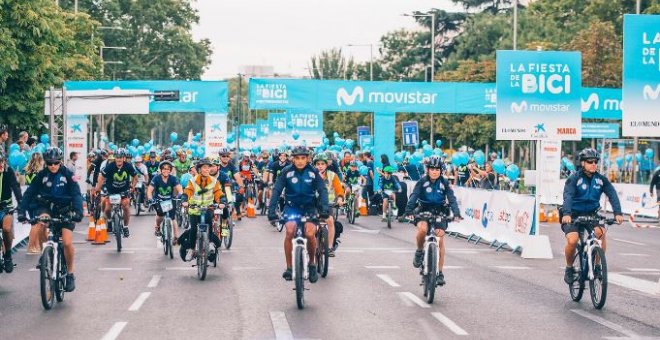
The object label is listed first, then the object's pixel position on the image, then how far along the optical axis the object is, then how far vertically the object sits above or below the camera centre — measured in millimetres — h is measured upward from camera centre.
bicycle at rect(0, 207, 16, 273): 15022 -1560
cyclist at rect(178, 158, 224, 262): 17016 -1059
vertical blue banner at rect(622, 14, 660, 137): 17734 +1030
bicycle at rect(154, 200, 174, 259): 19672 -1713
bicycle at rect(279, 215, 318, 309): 13070 -1493
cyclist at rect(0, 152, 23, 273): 15164 -1001
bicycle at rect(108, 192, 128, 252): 21158 -1597
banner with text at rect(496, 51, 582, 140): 22125 +677
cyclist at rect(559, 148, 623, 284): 13898 -753
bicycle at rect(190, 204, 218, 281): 16312 -1753
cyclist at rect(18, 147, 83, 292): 13883 -788
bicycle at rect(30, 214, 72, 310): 12805 -1576
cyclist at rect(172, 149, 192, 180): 30203 -946
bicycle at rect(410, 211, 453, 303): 13734 -1475
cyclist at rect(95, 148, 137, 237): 21594 -954
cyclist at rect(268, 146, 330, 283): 14039 -804
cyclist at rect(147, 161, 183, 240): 19891 -1051
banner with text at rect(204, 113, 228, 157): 44688 -126
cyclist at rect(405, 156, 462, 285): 14430 -880
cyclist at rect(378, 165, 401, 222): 29625 -1391
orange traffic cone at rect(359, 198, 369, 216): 36769 -2529
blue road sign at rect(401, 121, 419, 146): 43281 -92
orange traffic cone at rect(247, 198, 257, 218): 33916 -2420
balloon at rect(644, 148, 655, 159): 51369 -929
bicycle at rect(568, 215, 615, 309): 13211 -1571
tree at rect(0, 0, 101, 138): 36312 +2460
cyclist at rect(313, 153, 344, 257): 16180 -789
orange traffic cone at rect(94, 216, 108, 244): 23562 -2163
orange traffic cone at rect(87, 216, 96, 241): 24172 -2222
